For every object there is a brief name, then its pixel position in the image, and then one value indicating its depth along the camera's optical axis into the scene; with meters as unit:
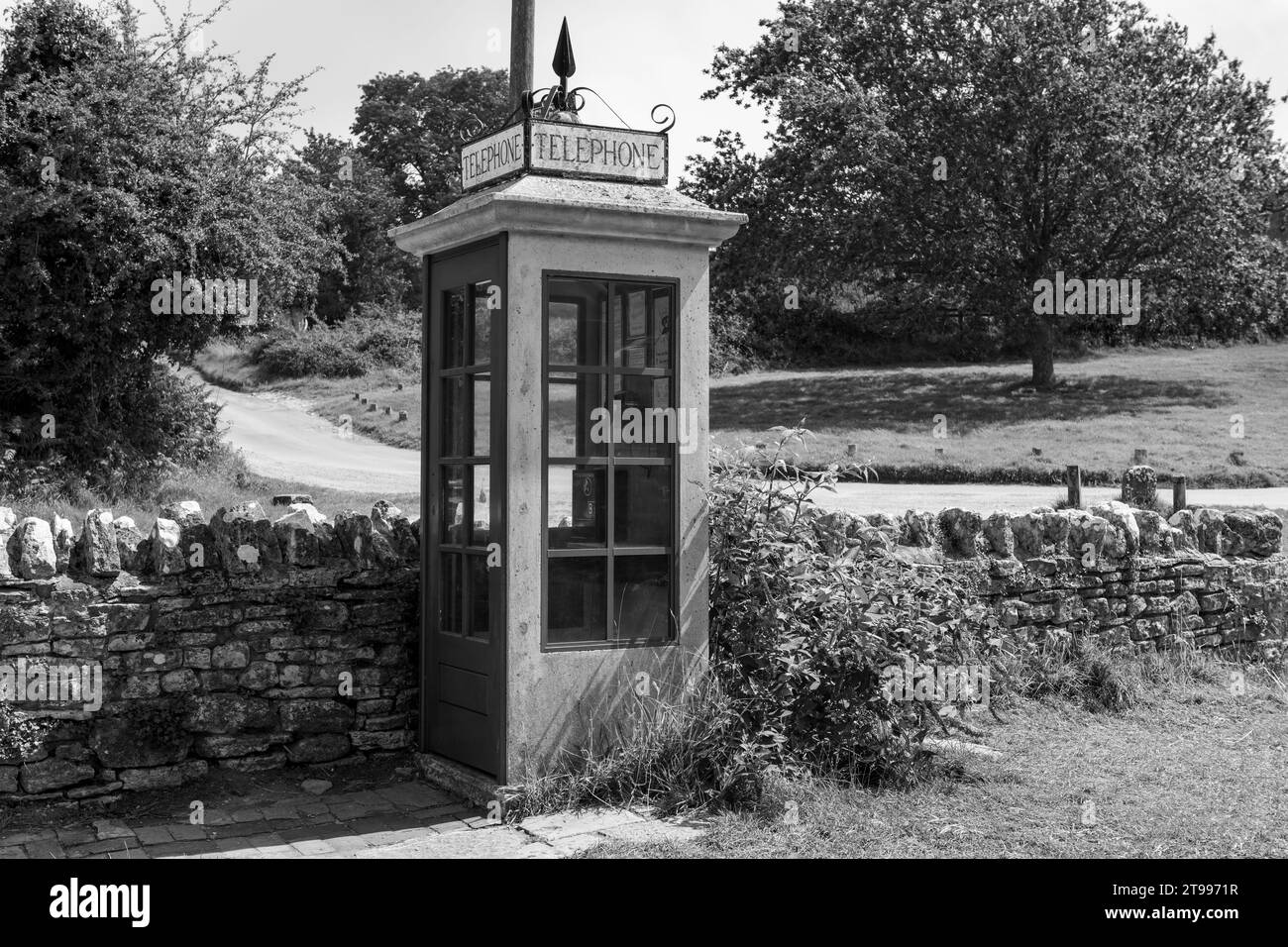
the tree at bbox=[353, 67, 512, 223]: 51.25
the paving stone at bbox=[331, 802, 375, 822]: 5.78
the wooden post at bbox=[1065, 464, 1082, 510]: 11.72
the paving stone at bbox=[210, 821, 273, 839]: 5.48
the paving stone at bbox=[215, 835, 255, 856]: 5.23
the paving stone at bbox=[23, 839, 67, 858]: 5.17
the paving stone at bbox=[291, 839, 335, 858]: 5.20
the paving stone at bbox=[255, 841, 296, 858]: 5.17
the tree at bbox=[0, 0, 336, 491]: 12.95
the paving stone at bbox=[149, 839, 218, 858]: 5.19
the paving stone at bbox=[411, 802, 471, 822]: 5.75
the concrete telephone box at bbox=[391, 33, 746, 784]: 5.80
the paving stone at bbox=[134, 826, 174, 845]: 5.40
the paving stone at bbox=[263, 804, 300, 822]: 5.74
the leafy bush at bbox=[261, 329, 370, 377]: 35.25
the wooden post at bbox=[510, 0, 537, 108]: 9.23
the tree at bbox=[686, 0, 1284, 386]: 25.11
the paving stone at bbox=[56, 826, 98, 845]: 5.38
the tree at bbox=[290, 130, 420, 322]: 43.88
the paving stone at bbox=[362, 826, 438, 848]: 5.36
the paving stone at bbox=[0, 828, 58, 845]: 5.35
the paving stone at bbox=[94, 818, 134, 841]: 5.48
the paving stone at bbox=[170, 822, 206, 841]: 5.45
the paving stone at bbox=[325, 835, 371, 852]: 5.27
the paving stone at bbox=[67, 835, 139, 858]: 5.21
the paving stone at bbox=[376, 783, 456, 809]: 5.98
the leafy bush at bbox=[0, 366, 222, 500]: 13.23
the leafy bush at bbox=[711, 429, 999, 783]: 5.99
